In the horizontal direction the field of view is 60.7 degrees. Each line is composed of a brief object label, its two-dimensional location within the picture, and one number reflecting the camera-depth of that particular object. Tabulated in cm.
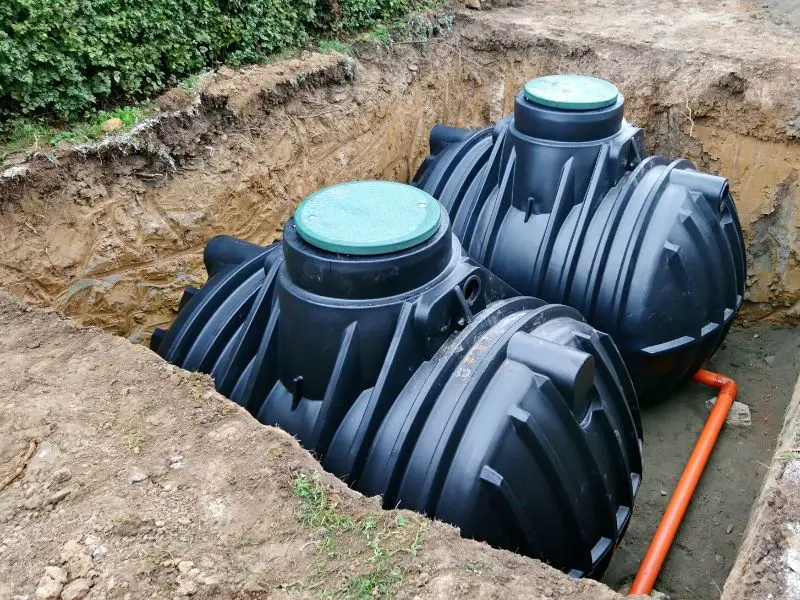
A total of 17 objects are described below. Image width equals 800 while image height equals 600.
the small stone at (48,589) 174
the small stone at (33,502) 201
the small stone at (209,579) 179
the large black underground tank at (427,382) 245
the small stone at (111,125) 403
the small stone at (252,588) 179
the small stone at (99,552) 185
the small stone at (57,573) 179
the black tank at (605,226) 380
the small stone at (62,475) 209
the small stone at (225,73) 461
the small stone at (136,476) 209
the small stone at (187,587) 176
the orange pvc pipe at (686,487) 334
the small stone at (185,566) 182
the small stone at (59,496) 202
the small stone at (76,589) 175
